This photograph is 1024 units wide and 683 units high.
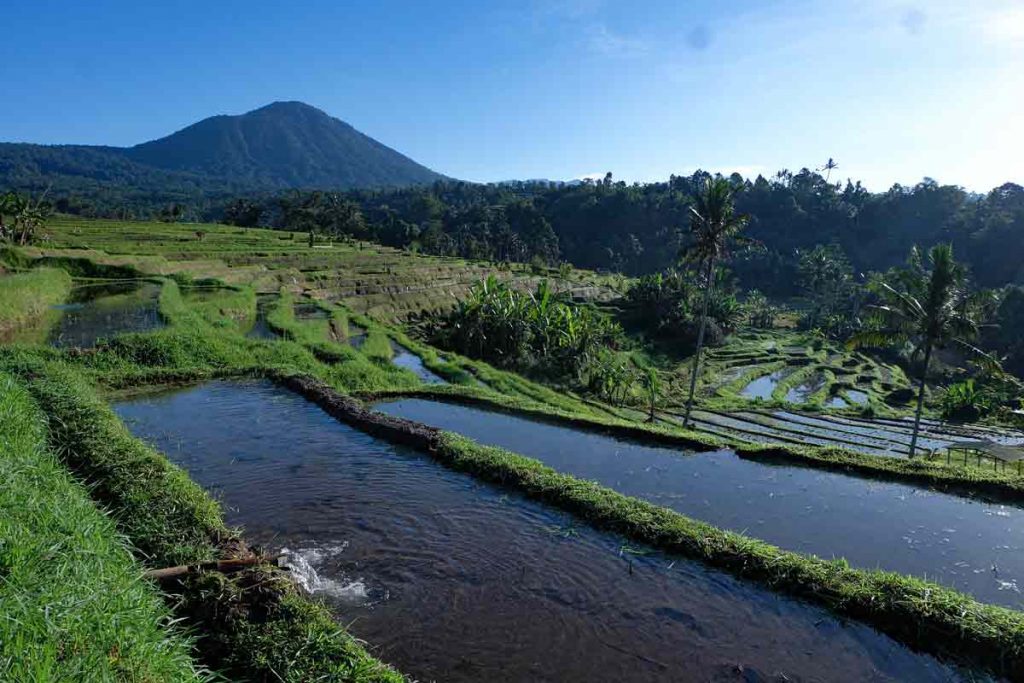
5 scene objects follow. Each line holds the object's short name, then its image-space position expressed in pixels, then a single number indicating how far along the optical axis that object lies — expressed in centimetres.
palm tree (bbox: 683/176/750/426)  2559
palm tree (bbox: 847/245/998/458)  2131
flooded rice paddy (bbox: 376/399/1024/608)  913
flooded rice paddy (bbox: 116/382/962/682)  643
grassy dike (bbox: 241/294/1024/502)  1246
